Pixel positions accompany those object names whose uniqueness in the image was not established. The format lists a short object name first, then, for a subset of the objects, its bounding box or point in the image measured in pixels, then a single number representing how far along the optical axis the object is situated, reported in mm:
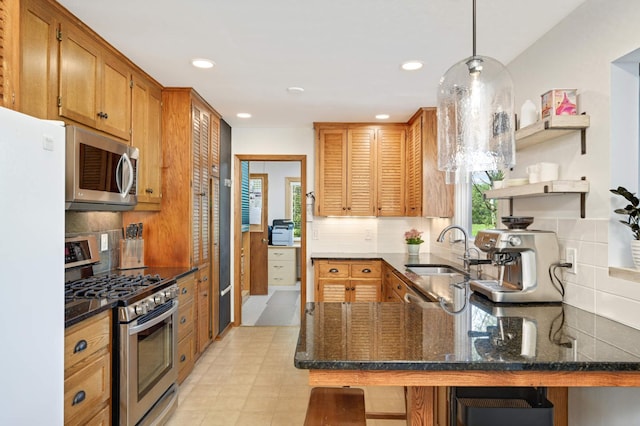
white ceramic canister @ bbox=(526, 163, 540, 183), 1993
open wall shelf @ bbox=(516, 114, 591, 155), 1793
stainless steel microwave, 1996
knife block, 2953
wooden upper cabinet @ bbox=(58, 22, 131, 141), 2029
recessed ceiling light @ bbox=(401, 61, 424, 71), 2648
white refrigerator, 1139
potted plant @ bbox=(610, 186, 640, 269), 1537
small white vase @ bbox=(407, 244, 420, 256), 4254
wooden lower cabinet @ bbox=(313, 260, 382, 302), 4117
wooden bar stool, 1457
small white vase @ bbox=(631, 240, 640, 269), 1542
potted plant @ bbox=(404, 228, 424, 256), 4254
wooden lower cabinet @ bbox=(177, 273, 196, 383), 2957
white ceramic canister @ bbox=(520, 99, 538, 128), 2082
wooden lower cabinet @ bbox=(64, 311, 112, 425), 1657
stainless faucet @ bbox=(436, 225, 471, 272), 2684
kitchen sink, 3479
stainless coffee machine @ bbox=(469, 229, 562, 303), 1944
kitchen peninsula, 1216
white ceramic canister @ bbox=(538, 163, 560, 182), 1949
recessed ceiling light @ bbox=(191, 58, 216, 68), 2611
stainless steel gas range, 2018
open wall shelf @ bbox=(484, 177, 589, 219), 1771
